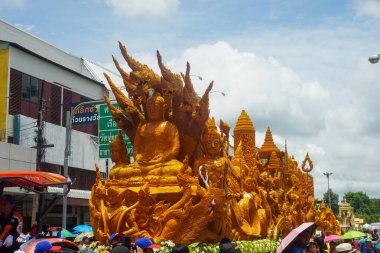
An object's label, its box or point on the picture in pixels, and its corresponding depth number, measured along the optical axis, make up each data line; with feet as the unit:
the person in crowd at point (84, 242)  38.95
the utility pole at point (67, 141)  58.65
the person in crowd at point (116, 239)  24.26
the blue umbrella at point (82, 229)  62.01
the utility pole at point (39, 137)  63.93
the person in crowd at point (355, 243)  48.89
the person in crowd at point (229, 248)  19.45
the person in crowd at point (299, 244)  16.31
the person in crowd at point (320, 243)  32.42
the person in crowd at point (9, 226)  26.35
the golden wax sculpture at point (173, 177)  35.06
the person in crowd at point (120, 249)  20.18
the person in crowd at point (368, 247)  37.12
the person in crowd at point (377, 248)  32.52
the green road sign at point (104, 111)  55.62
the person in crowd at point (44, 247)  16.11
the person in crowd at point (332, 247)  27.65
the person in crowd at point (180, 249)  20.93
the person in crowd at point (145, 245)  21.18
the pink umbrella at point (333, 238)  32.31
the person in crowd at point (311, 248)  23.39
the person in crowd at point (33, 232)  30.87
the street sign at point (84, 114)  58.65
